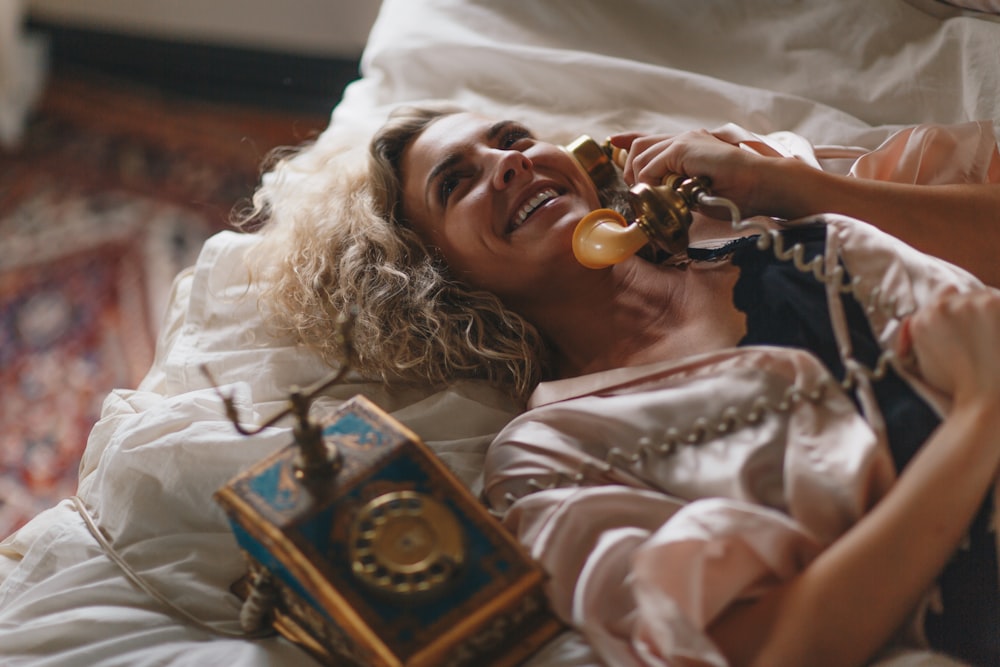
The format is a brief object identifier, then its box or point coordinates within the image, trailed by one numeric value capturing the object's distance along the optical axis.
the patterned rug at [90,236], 1.98
